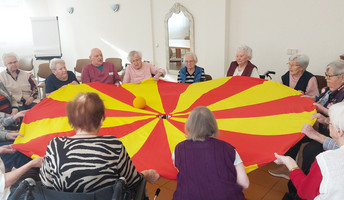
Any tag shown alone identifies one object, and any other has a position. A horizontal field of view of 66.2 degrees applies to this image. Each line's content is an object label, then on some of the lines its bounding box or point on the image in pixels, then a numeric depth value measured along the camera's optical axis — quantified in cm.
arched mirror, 549
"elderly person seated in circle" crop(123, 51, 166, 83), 399
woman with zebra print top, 135
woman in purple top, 153
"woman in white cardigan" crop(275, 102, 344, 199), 127
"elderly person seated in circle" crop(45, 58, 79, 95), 357
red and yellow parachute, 213
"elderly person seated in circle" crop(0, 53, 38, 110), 370
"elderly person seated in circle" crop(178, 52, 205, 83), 382
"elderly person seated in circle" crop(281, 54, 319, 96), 322
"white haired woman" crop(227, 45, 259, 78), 370
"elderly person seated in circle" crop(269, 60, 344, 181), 247
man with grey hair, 390
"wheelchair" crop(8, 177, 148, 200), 128
